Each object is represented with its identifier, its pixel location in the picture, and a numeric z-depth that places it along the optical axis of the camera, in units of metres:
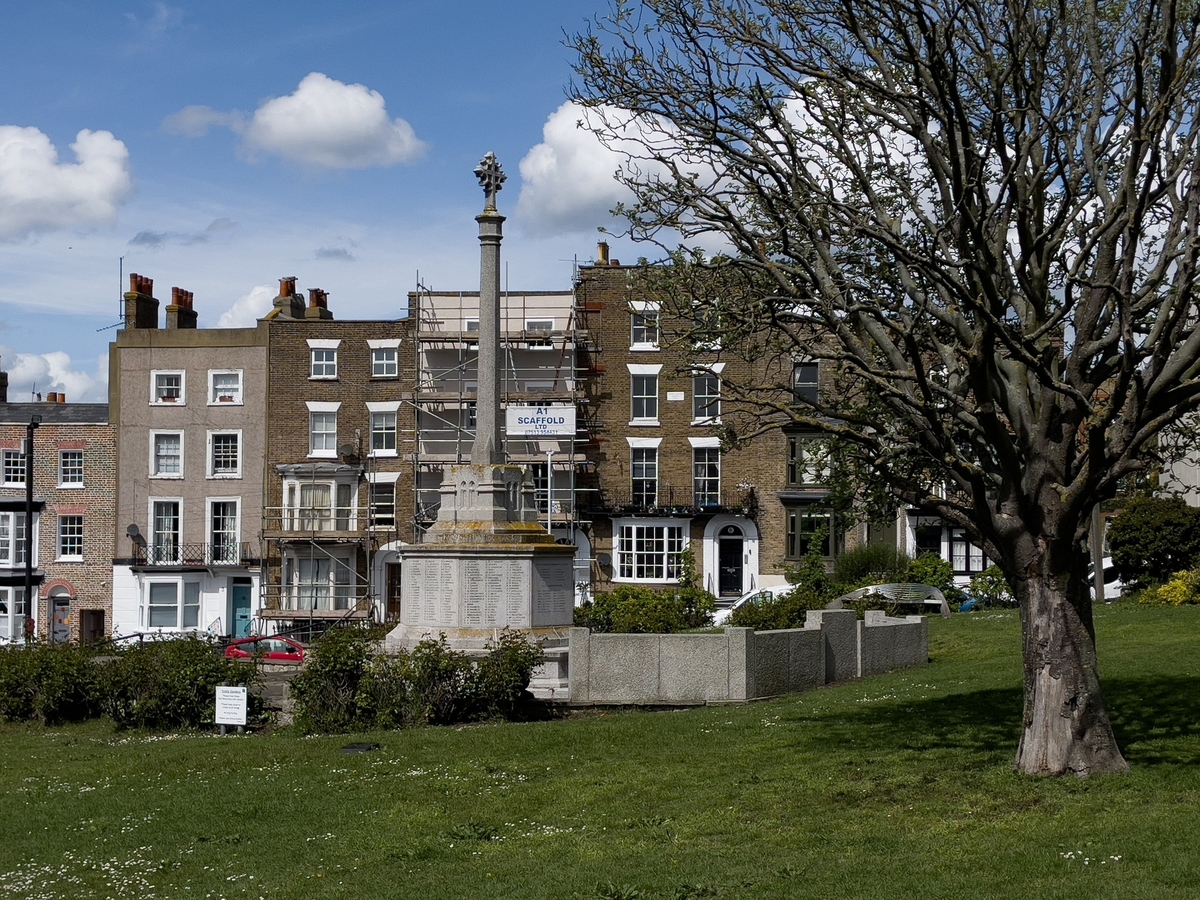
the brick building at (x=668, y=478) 49.97
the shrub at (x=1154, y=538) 37.06
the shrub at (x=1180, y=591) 31.92
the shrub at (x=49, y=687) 22.36
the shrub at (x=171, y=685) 21.06
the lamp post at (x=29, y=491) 42.05
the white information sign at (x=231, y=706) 19.94
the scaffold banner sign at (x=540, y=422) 46.81
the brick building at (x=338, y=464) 49.81
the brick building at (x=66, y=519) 50.12
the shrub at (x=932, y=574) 44.06
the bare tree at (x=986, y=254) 12.38
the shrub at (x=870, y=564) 45.12
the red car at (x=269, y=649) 31.84
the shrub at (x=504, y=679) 19.86
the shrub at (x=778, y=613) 27.01
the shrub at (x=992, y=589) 40.97
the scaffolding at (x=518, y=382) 49.50
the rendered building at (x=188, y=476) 50.47
